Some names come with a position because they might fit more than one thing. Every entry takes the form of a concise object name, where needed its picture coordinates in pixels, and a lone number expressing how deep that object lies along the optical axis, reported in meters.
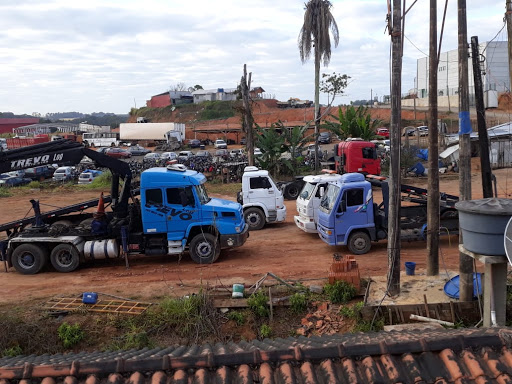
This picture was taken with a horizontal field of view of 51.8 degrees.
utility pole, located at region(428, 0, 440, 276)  10.31
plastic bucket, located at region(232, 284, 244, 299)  11.59
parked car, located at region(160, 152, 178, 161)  44.27
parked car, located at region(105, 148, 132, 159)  51.62
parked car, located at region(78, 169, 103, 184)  36.34
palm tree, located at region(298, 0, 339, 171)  38.62
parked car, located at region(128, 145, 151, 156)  56.08
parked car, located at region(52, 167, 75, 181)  37.12
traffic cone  15.01
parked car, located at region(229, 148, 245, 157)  42.52
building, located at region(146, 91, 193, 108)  104.56
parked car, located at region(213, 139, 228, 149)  60.03
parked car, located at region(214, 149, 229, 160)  40.61
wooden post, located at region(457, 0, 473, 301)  9.73
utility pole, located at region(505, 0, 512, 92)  12.67
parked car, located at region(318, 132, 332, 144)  58.31
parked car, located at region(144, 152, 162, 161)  44.38
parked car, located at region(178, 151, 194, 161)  43.95
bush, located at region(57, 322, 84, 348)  10.51
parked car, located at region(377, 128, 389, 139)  55.35
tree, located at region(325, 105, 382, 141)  33.34
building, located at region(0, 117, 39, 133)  101.57
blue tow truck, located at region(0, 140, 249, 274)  14.41
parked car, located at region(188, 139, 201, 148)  63.41
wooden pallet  11.23
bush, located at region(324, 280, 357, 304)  11.41
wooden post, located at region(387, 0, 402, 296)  9.40
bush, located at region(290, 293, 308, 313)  11.23
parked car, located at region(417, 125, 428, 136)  52.28
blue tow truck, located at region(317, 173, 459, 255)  14.94
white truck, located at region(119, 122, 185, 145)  69.50
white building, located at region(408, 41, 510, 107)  64.69
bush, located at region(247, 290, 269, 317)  11.11
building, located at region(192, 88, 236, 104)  103.38
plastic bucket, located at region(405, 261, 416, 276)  11.94
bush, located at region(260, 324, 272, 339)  10.62
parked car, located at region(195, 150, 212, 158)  42.34
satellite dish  6.45
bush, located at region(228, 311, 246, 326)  10.98
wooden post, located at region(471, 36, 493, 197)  11.49
